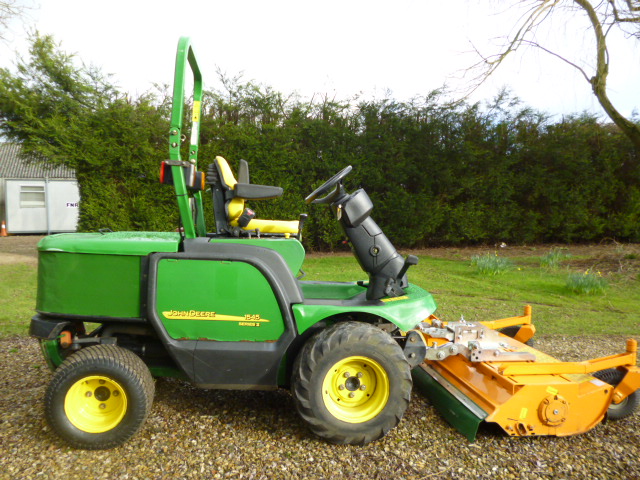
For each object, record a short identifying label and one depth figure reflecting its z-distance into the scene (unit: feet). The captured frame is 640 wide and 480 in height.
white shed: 50.80
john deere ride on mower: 8.53
